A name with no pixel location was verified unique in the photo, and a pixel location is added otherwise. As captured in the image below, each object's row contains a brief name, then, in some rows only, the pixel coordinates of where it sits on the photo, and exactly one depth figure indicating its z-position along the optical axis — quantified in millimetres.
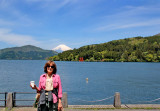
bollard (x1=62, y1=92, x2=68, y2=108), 8873
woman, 4166
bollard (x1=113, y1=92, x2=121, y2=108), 8990
